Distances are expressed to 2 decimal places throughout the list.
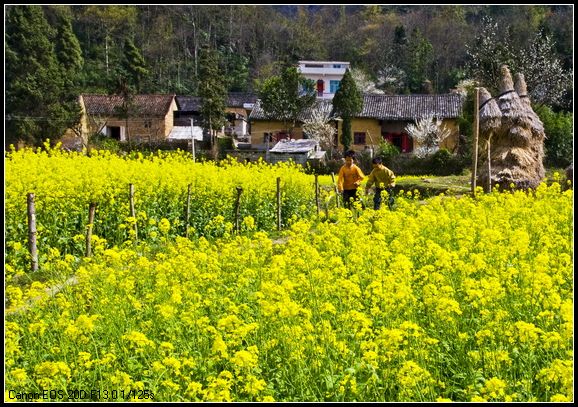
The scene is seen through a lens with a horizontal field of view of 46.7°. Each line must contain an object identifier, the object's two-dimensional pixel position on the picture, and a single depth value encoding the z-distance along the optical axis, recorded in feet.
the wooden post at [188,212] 35.35
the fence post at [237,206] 37.42
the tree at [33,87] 108.58
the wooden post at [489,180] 45.22
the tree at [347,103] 123.13
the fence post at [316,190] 43.52
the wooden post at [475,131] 42.14
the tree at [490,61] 102.69
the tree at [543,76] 107.86
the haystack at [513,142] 50.16
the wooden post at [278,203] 39.68
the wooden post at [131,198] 33.02
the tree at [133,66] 127.13
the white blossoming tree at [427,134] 113.33
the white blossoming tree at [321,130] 124.26
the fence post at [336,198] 44.29
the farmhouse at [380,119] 127.44
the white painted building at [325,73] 180.96
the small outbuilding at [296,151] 112.37
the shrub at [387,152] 99.45
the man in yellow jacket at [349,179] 38.99
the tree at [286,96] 123.75
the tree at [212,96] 116.88
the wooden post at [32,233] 27.76
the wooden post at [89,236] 28.12
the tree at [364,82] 169.37
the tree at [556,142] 93.25
